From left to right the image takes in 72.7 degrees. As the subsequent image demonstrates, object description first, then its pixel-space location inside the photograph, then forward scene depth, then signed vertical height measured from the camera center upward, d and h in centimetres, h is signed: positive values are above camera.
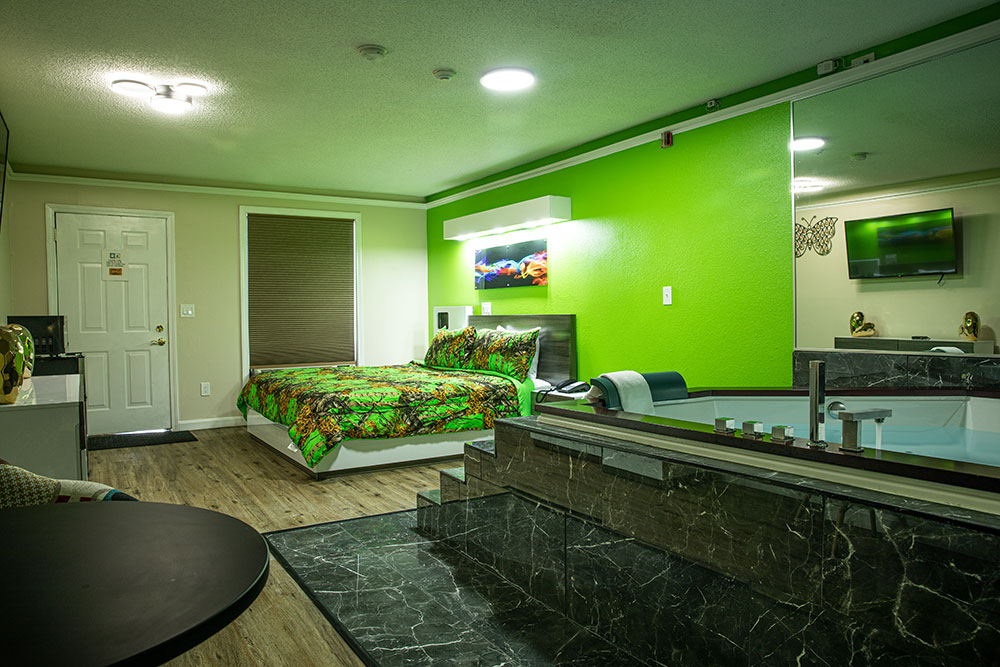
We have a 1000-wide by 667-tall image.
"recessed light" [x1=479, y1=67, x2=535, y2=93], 342 +128
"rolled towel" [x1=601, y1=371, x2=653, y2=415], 257 -26
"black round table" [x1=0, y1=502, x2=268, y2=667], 82 -36
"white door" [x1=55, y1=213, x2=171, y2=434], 565 +18
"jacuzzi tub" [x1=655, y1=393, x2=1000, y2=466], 260 -40
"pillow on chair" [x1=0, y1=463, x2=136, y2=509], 165 -39
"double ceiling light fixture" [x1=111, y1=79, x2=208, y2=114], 356 +129
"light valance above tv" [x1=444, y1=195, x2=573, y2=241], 505 +87
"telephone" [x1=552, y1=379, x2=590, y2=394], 470 -43
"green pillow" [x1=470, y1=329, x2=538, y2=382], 504 -20
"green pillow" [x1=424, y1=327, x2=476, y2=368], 550 -18
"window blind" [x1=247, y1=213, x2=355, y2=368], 642 +38
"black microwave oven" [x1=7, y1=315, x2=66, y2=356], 482 +1
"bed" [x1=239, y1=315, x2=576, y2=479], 423 -54
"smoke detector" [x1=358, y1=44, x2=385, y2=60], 307 +126
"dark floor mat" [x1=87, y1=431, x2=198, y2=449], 543 -89
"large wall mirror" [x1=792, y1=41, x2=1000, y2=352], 274 +59
